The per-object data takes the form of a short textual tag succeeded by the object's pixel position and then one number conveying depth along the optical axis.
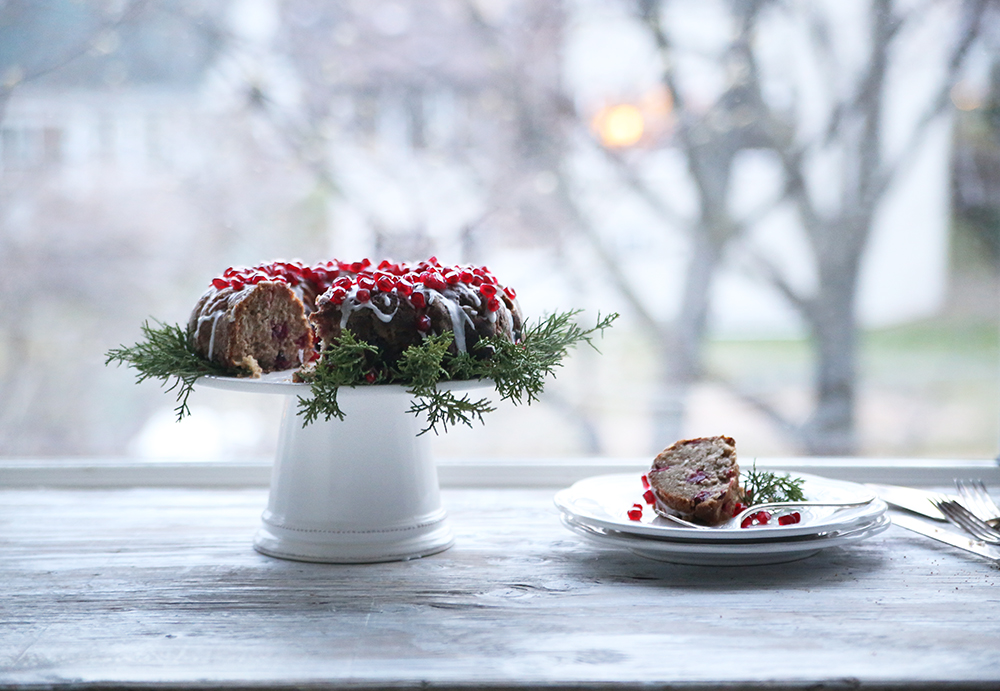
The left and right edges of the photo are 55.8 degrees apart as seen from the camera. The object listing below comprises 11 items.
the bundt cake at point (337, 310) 1.20
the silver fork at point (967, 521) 1.30
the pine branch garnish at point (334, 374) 1.14
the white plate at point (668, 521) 1.15
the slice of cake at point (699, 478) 1.22
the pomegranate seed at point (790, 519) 1.22
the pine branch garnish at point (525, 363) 1.19
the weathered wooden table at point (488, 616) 0.92
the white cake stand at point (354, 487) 1.25
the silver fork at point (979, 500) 1.38
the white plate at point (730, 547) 1.15
